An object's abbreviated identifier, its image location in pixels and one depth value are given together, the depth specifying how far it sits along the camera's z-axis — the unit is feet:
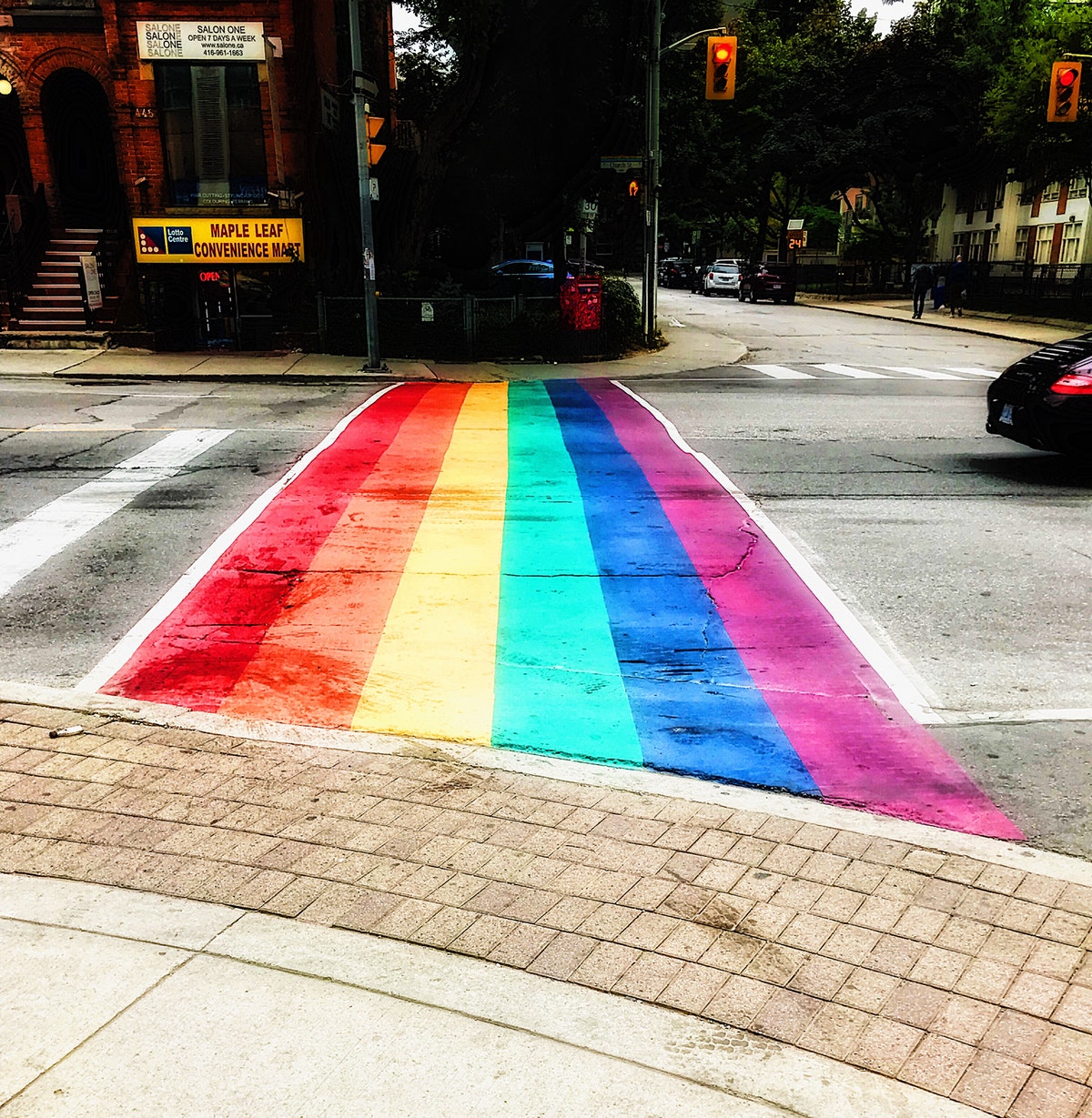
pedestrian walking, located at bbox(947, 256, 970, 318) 124.26
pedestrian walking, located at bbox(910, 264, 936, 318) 119.65
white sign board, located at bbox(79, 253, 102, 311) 70.85
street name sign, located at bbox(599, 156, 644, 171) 75.77
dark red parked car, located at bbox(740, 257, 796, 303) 150.82
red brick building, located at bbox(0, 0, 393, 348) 69.67
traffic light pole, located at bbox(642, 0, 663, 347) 78.23
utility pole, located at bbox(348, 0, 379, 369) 57.93
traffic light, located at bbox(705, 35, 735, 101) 68.59
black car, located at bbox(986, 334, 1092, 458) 34.01
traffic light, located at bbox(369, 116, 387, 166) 60.08
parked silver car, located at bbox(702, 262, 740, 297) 171.53
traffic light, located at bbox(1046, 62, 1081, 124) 66.64
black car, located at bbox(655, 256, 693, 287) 196.69
